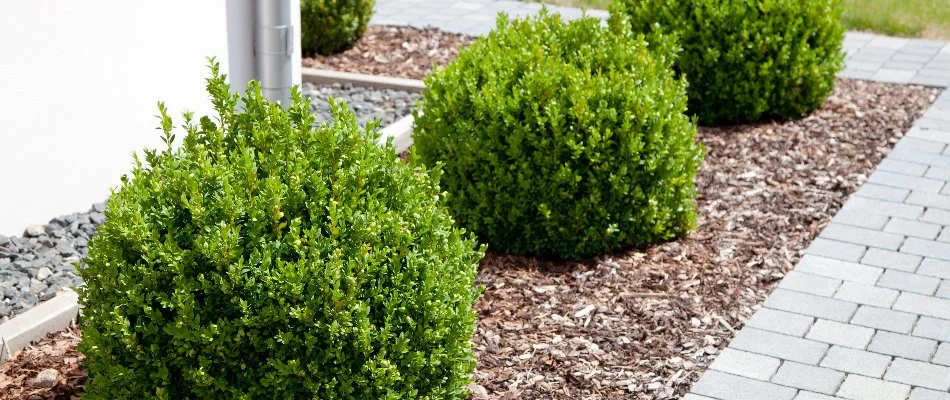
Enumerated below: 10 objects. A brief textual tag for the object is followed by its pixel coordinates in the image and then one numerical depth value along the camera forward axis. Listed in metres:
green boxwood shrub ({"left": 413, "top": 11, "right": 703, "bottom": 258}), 5.90
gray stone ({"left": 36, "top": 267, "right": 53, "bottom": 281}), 5.49
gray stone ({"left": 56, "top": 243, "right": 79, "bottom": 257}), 5.75
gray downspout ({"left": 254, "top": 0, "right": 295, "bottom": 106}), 4.70
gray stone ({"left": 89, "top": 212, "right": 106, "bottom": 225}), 6.19
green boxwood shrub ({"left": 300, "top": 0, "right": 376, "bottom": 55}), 10.15
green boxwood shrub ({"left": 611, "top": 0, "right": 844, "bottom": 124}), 8.32
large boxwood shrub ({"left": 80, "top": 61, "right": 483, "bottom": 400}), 3.78
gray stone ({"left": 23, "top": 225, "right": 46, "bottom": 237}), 5.93
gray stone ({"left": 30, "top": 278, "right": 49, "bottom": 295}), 5.36
